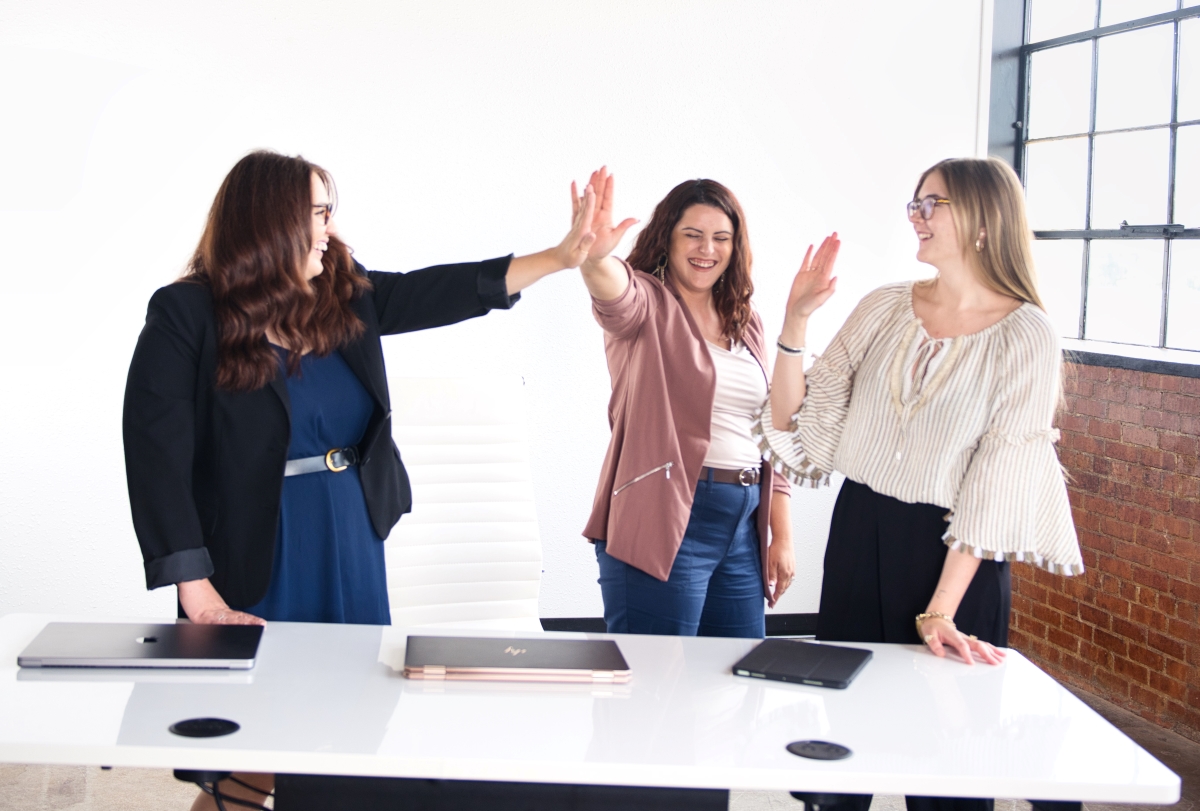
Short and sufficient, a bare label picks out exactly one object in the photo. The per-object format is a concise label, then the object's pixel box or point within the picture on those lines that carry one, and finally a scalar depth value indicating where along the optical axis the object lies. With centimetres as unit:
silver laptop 166
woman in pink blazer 235
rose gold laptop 167
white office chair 279
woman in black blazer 192
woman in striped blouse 188
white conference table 137
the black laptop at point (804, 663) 171
